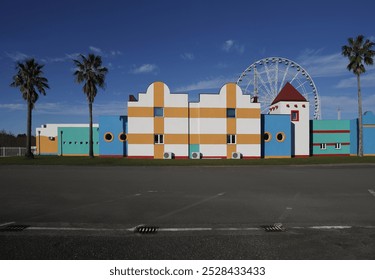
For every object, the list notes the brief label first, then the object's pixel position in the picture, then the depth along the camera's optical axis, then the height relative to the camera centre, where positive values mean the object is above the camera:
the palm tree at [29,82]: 34.94 +8.19
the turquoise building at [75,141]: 43.42 +0.36
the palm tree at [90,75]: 36.09 +9.39
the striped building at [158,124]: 33.16 +2.48
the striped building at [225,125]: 33.62 +2.39
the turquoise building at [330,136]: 40.62 +1.24
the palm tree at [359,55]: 38.00 +12.97
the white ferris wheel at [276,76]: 46.59 +12.42
